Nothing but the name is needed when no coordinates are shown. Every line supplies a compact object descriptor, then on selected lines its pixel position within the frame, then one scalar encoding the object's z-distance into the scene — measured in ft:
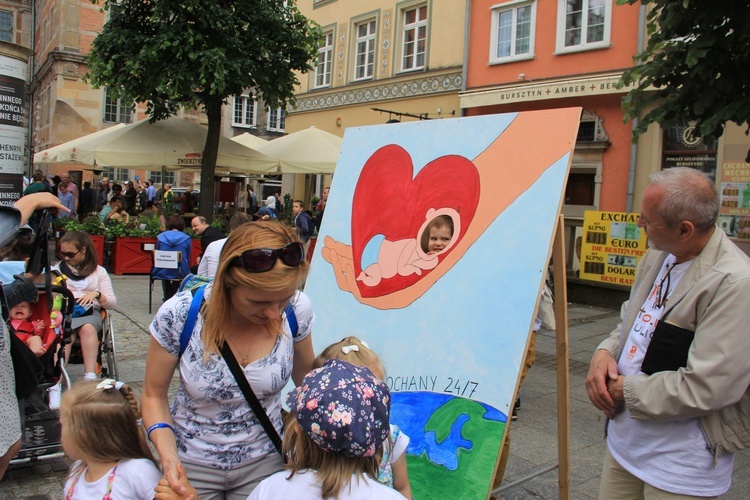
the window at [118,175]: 107.45
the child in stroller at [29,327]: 12.50
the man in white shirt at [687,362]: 6.30
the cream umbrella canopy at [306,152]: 40.63
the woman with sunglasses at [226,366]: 5.86
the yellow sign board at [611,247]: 31.01
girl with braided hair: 6.29
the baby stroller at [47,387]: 11.73
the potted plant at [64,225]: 36.45
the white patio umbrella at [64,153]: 38.60
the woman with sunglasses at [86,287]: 15.40
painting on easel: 8.19
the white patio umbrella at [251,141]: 48.03
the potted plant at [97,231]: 36.60
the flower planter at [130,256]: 37.06
